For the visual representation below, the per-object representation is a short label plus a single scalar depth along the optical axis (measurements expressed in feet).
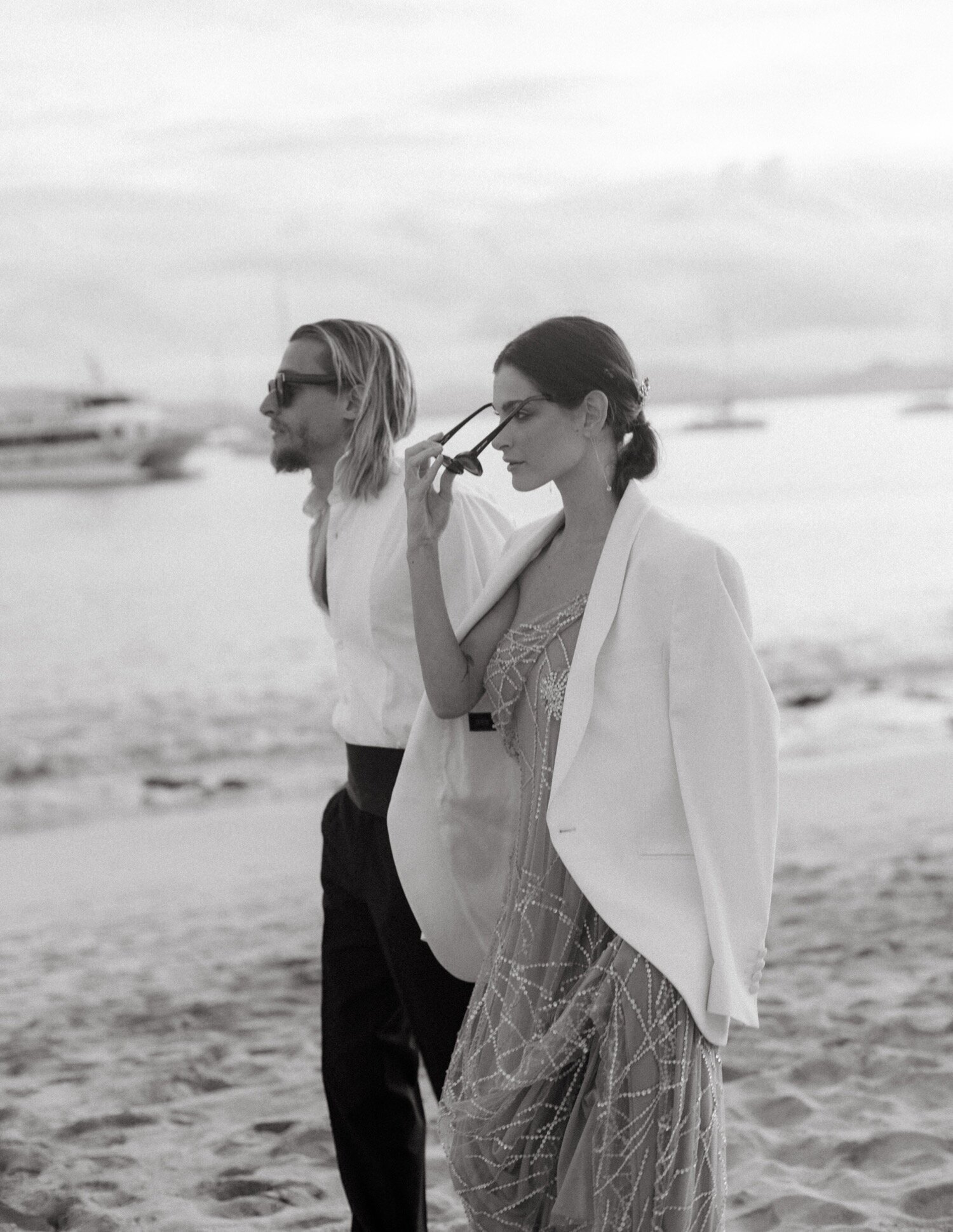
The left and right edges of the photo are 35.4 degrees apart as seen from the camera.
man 9.86
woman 7.43
